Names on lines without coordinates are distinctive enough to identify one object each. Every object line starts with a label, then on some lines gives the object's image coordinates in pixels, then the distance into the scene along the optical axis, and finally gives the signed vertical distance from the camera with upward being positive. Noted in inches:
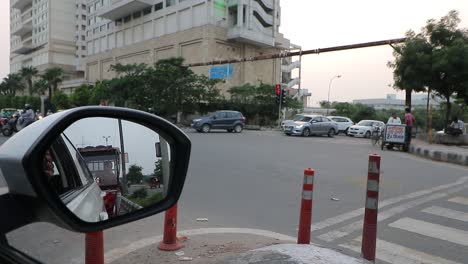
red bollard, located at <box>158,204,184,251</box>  155.0 -48.6
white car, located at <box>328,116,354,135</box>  1289.9 -24.4
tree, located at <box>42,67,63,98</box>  2714.1 +211.0
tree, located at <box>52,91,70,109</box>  2004.2 +46.8
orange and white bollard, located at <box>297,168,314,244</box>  159.3 -37.5
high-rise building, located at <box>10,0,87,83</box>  3388.3 +640.2
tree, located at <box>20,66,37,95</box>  3223.4 +275.4
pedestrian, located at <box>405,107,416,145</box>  628.4 -9.3
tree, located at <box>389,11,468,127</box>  674.8 +103.2
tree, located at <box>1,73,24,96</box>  3406.5 +195.7
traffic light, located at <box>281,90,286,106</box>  1362.7 +66.8
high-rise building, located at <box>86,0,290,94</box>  2012.8 +434.6
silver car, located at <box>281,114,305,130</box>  1053.8 -7.9
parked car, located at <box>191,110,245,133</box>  985.5 -23.5
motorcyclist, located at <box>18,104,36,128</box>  603.5 -14.2
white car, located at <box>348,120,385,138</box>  1144.8 -33.8
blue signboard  1473.9 +154.8
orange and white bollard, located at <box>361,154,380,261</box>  153.3 -35.7
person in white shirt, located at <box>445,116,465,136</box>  744.3 -15.5
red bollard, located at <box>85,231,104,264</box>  120.8 -42.2
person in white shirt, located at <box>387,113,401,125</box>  653.9 -2.0
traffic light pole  1356.1 +13.8
